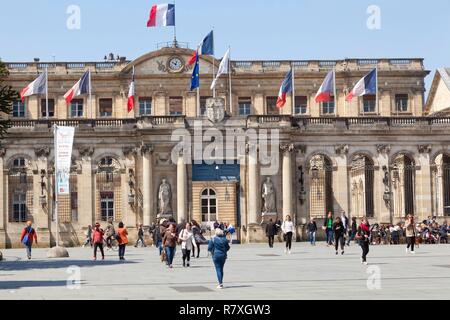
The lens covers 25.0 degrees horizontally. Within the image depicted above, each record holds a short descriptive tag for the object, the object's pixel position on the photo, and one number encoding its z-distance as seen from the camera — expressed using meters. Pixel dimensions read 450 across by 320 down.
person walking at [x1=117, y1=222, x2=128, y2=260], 41.19
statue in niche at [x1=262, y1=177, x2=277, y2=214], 60.75
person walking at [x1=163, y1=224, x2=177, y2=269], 35.31
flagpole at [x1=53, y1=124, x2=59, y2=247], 45.69
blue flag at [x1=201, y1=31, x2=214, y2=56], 62.78
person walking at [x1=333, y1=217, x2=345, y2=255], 42.97
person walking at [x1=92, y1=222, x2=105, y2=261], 41.31
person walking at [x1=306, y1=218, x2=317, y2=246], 55.62
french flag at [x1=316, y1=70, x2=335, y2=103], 62.67
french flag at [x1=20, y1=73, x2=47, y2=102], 60.74
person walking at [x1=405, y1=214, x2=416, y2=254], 41.38
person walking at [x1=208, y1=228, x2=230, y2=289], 25.73
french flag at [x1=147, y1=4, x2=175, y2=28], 62.56
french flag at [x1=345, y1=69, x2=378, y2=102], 62.38
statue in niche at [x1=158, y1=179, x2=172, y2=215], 60.34
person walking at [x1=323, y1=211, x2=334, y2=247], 53.28
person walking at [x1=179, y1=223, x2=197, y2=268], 35.97
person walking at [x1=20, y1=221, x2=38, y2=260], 44.57
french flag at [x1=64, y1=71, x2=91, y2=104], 63.66
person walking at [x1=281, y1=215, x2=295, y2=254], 44.59
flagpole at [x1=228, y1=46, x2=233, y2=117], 71.55
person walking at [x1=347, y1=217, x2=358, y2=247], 55.28
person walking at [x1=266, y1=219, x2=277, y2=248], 52.72
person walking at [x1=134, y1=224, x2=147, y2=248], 57.88
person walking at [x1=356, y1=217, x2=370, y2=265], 34.84
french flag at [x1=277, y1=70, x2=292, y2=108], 63.12
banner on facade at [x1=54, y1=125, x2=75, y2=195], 45.69
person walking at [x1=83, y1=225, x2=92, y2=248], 59.00
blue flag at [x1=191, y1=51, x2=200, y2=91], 62.19
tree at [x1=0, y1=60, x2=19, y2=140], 37.50
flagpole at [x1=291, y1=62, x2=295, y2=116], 70.65
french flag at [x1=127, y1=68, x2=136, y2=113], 65.31
